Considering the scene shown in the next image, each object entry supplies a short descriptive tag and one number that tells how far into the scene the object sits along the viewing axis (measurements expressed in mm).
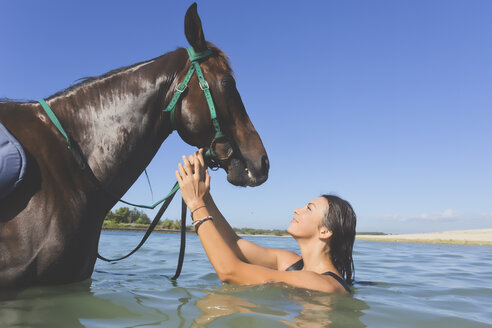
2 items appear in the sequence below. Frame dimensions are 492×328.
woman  2428
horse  2152
